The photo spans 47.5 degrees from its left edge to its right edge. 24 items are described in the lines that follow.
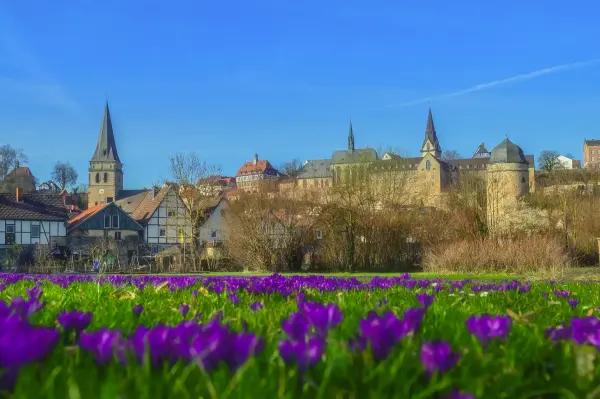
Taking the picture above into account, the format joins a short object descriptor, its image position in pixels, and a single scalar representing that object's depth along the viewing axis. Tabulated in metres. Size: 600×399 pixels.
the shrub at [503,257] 24.55
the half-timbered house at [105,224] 56.59
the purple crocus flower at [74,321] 2.32
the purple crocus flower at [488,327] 2.01
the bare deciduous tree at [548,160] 106.50
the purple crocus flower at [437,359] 1.54
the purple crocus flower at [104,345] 1.70
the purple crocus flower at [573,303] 3.98
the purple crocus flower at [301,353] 1.59
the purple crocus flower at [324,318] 2.06
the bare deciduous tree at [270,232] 32.22
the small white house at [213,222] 54.53
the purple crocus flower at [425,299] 3.22
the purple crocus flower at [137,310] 3.00
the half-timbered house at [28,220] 51.22
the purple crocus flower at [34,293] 3.89
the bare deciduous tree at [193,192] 41.41
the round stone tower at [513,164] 79.32
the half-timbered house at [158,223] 58.37
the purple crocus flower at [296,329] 1.90
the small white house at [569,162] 145.50
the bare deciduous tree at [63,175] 111.27
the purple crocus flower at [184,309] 3.10
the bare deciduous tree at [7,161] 87.46
